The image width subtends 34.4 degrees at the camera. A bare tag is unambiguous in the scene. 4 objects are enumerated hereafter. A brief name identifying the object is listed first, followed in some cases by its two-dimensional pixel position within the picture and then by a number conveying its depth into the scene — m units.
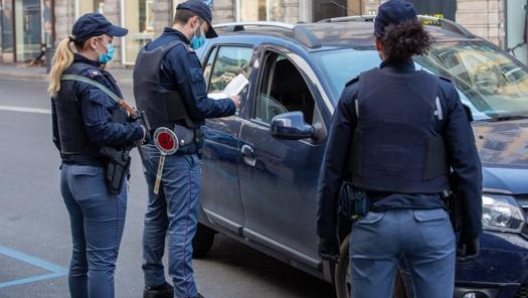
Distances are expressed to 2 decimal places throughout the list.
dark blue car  4.18
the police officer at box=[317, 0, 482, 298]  3.41
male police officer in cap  5.06
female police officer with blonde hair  4.41
